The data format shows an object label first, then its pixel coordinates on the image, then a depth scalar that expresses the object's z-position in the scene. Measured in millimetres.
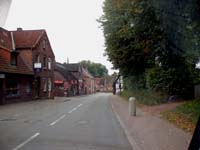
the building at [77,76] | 86750
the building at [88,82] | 105438
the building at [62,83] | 68188
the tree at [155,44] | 13953
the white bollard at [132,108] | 19544
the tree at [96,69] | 132888
